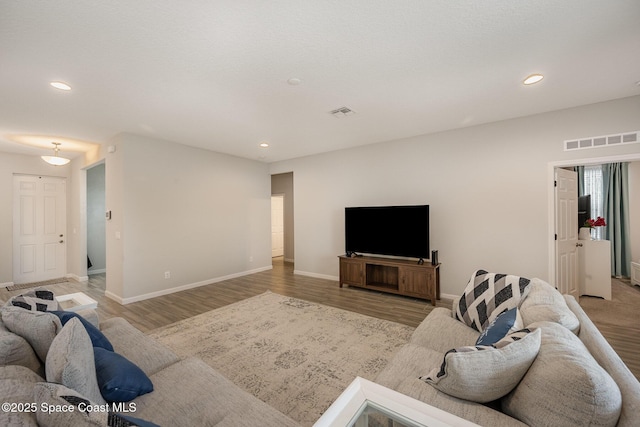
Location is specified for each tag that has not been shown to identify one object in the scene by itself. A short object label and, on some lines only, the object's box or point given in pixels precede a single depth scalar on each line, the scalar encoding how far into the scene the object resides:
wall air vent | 3.02
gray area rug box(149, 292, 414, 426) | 2.03
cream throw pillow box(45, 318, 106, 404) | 0.92
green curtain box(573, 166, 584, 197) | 5.62
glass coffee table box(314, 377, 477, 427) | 1.04
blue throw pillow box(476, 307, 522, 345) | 1.38
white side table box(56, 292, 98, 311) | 2.29
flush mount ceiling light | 4.41
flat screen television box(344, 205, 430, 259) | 4.16
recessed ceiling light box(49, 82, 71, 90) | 2.55
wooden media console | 3.95
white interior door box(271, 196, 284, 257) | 8.11
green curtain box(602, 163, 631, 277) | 5.27
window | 5.61
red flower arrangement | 4.33
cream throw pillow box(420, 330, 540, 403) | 1.10
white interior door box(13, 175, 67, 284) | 5.29
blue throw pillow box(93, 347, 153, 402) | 1.15
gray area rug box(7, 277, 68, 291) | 5.00
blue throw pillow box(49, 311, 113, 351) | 1.47
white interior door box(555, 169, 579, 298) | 3.52
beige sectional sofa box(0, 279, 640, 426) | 0.87
